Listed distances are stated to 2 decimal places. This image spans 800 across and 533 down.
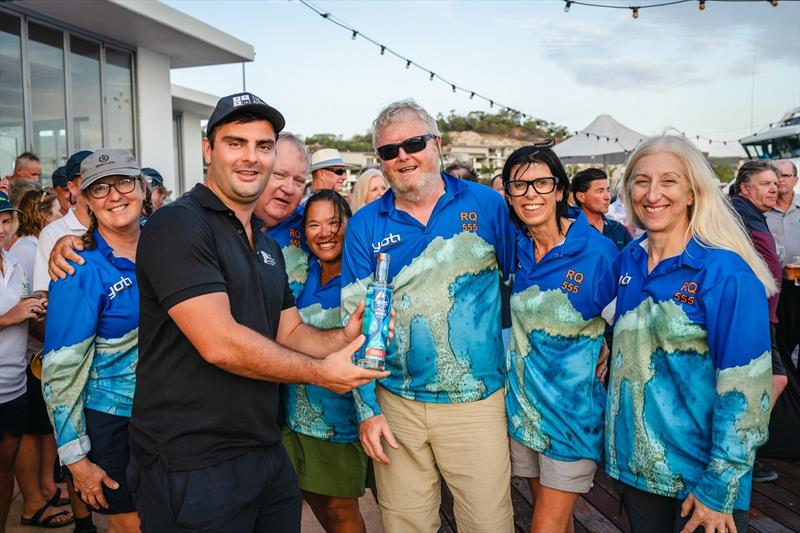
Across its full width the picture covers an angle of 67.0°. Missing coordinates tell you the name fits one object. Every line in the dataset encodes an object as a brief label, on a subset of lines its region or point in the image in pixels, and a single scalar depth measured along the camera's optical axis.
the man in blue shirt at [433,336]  2.85
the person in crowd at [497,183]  7.50
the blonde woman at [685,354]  2.10
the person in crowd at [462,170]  6.52
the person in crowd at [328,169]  5.52
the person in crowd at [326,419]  3.17
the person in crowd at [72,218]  3.89
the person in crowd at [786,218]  6.29
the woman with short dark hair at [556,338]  2.66
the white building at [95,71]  8.79
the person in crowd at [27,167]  6.88
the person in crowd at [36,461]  4.02
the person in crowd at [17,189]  5.05
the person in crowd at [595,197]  5.93
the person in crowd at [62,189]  4.94
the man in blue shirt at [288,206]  3.38
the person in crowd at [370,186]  4.82
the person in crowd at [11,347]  3.33
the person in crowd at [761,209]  4.36
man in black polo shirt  1.94
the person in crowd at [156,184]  6.78
